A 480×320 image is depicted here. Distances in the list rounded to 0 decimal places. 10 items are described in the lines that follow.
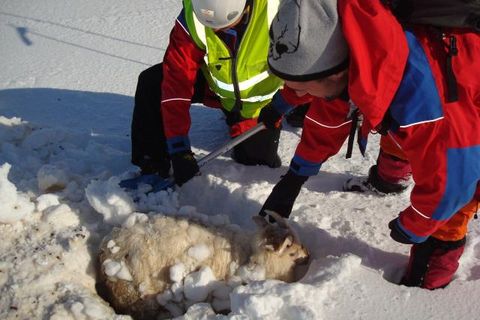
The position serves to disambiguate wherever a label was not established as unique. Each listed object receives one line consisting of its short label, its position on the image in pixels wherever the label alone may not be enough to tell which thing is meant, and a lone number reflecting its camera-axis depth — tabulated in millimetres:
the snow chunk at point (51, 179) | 2515
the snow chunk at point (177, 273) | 2006
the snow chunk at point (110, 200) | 2285
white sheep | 2008
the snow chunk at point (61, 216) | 2266
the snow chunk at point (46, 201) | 2291
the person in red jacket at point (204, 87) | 2525
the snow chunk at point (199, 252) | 2059
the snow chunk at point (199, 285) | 1975
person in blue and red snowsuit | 1353
